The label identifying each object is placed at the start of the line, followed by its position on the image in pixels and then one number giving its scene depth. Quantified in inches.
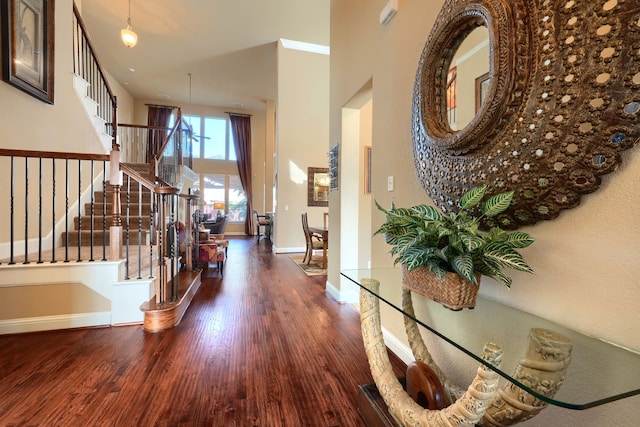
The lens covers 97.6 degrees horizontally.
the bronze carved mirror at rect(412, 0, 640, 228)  31.5
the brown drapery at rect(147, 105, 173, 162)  380.2
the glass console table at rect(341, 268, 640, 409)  27.8
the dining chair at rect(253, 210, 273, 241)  336.6
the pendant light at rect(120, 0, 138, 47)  182.4
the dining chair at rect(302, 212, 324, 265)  200.7
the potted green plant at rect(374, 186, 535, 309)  39.0
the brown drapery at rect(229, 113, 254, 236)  407.5
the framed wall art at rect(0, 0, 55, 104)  105.9
